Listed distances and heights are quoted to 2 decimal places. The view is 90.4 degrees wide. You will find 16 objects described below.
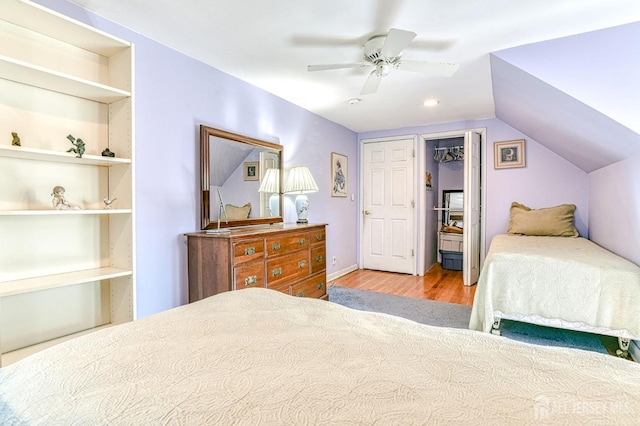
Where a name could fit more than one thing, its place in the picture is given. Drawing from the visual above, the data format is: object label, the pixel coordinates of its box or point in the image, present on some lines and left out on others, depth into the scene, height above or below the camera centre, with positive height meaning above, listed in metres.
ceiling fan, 2.11 +1.06
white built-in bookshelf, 1.62 +0.19
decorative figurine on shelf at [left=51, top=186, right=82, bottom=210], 1.72 +0.06
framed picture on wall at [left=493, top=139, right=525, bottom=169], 4.21 +0.72
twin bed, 2.13 -0.60
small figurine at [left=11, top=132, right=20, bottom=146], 1.59 +0.36
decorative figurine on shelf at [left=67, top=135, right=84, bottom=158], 1.69 +0.35
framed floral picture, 4.61 +0.53
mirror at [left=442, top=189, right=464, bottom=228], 5.65 +0.01
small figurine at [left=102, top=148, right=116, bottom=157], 1.87 +0.34
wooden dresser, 2.33 -0.41
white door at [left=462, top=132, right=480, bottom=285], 4.14 -0.01
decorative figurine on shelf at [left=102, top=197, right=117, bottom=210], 1.88 +0.05
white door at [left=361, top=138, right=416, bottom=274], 4.94 +0.05
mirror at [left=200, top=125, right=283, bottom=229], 2.67 +0.28
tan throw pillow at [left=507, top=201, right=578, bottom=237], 3.76 -0.17
